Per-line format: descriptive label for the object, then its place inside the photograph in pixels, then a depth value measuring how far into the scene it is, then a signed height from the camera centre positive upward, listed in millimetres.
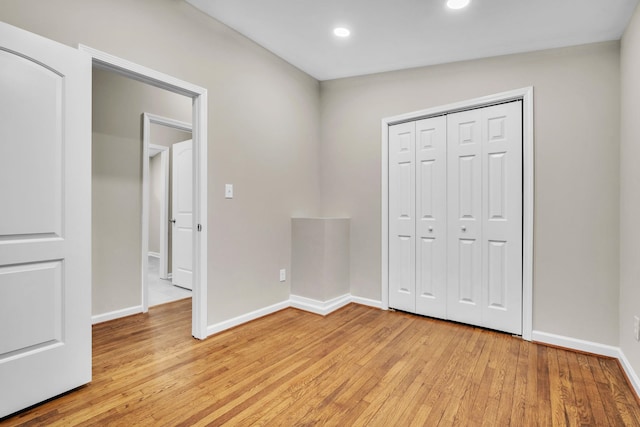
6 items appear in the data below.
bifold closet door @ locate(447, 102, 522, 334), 2650 -33
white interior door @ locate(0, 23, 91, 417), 1561 -41
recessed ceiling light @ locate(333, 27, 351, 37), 2564 +1470
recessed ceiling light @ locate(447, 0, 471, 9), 2139 +1416
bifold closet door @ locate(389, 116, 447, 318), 3008 -35
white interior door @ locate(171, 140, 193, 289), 4246 -32
